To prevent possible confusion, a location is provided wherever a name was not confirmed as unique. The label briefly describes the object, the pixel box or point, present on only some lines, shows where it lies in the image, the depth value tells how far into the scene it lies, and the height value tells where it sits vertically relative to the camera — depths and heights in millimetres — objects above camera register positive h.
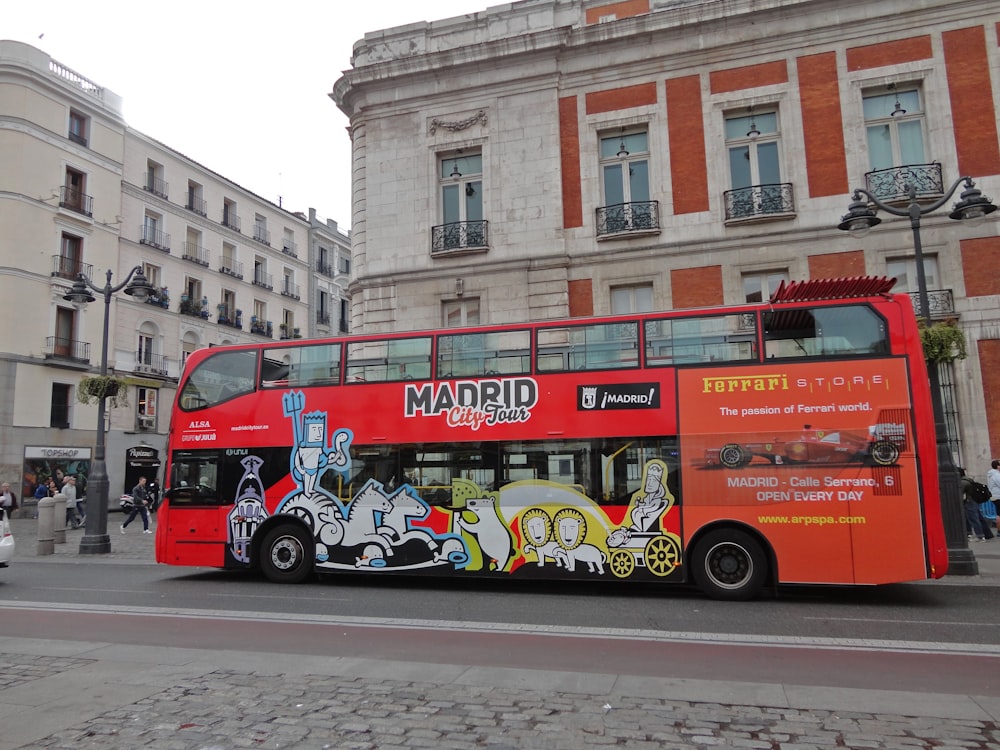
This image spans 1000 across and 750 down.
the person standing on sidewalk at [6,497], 21509 -174
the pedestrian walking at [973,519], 15239 -1207
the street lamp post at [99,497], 16942 -201
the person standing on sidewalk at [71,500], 23562 -356
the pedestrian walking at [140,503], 21906 -469
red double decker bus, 9664 +363
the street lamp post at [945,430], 11719 +564
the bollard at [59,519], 18984 -785
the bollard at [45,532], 17422 -994
